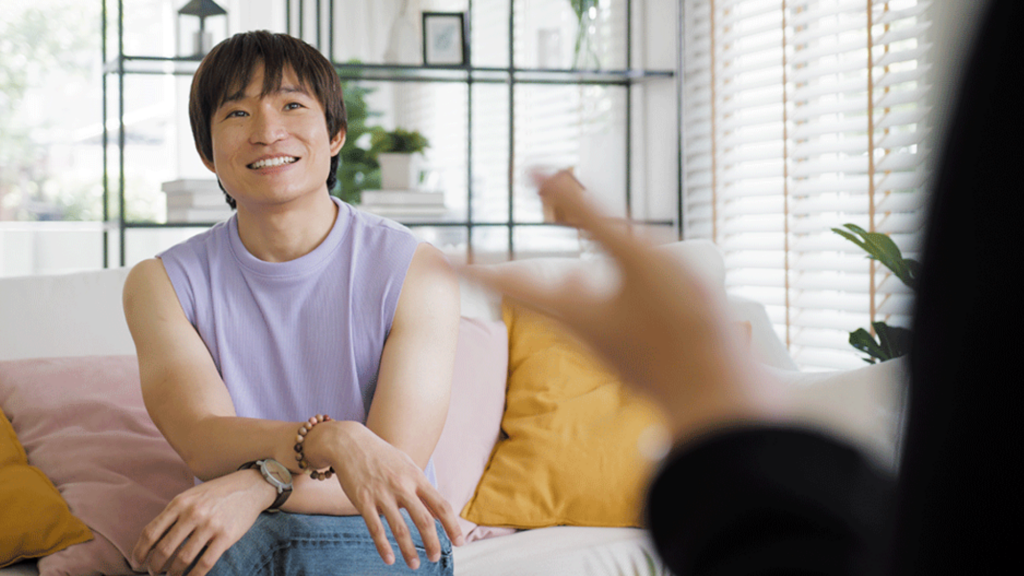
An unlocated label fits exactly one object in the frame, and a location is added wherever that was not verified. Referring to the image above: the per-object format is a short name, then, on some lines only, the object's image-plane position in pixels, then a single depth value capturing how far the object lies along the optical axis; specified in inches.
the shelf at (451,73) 100.6
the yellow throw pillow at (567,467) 61.1
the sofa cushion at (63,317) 64.5
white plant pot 101.0
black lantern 97.2
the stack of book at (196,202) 92.2
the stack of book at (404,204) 100.0
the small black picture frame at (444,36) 108.0
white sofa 54.6
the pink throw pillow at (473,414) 62.0
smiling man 45.5
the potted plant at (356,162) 104.4
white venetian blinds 83.3
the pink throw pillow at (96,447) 52.8
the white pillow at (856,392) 53.7
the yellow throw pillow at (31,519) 50.6
